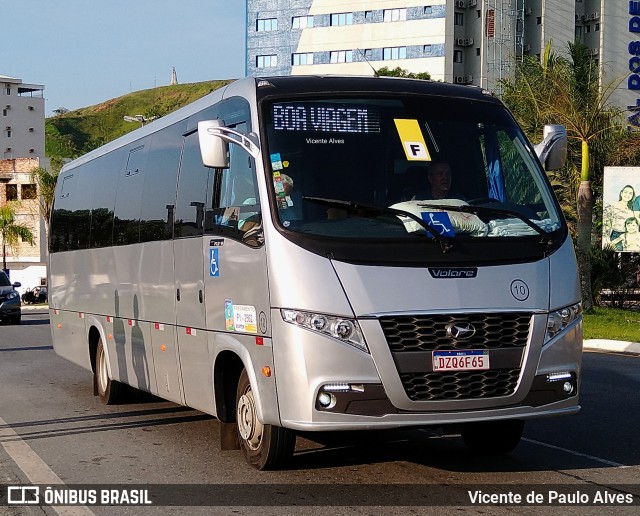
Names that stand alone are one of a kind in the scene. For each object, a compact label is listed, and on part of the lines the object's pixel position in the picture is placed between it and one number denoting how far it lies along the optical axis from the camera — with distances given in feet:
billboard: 117.70
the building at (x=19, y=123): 477.36
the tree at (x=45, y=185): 265.95
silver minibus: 26.27
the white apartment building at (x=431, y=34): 329.11
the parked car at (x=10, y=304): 115.96
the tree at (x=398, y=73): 294.25
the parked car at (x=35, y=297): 239.50
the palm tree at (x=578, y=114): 106.22
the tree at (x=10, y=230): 281.74
